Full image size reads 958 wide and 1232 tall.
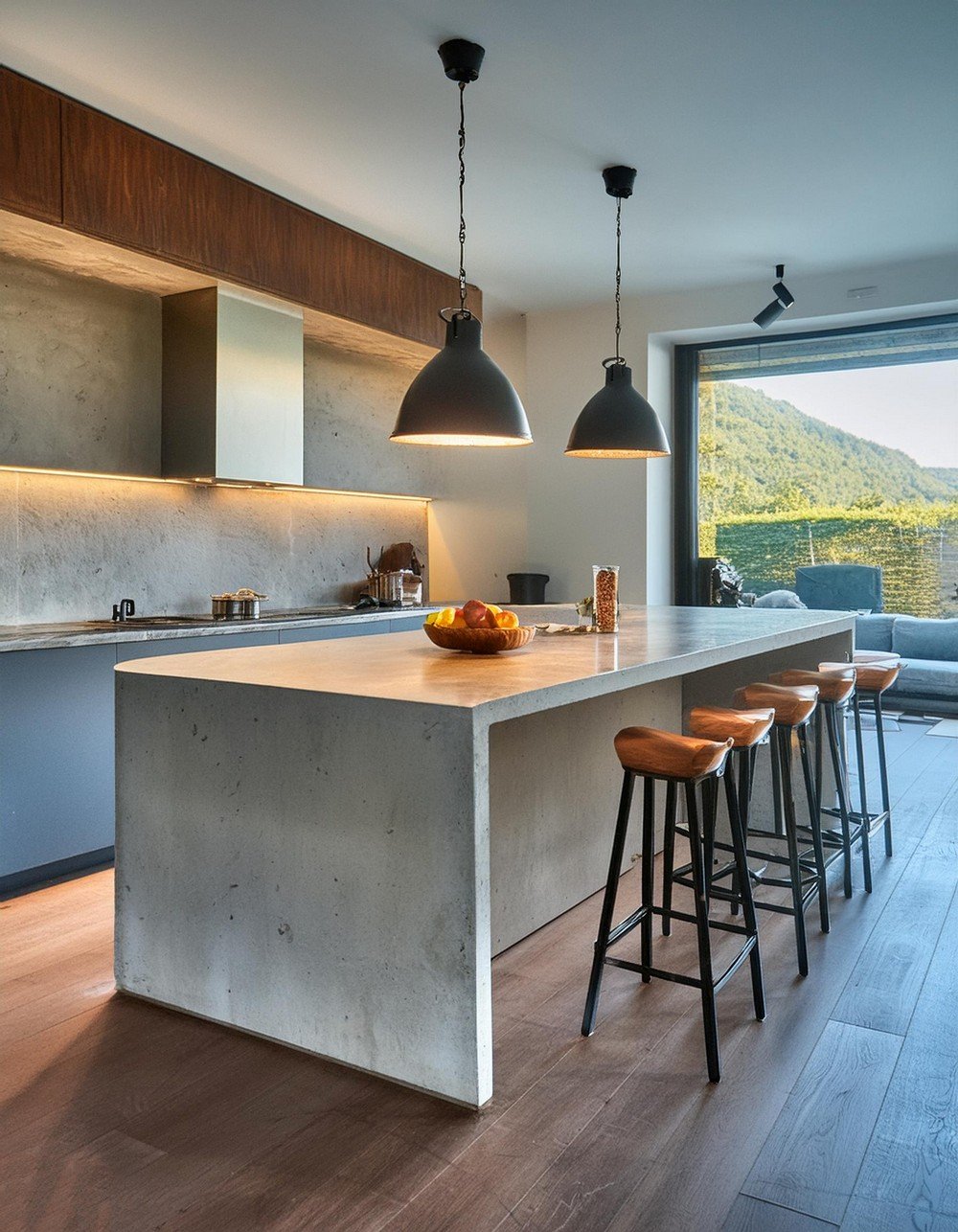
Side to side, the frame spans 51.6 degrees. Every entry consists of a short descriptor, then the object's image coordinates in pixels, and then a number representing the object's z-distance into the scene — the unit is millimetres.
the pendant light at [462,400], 2971
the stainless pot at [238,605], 4840
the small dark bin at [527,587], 6754
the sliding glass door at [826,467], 6500
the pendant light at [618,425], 3877
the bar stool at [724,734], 2582
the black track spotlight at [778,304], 5875
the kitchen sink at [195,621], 4180
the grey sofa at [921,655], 6426
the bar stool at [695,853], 2156
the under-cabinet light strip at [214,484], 4211
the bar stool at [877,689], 3656
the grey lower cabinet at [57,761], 3404
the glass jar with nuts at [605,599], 3256
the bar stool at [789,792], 2711
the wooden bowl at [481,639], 2615
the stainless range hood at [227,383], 4516
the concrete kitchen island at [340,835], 1956
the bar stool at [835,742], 3270
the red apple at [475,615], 2646
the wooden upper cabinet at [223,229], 3666
